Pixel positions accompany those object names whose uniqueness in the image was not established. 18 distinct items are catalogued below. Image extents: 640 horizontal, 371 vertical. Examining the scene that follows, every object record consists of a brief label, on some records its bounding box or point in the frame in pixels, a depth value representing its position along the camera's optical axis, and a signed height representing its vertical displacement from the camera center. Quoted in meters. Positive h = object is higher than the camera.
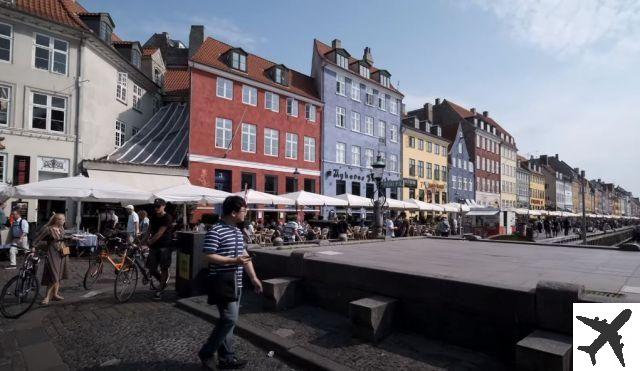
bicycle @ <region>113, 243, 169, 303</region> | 7.55 -1.42
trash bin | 7.83 -1.27
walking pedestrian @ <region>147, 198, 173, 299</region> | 7.97 -0.80
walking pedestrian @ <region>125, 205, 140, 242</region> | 12.95 -0.67
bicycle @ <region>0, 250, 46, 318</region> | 6.60 -1.48
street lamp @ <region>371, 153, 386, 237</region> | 15.84 -0.18
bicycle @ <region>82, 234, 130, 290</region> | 8.70 -1.34
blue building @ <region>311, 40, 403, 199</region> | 33.97 +7.88
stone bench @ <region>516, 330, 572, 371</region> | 3.65 -1.33
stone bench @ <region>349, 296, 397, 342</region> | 5.04 -1.42
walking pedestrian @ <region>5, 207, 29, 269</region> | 11.63 -0.93
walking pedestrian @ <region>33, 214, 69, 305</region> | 7.39 -0.98
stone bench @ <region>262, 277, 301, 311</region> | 6.60 -1.47
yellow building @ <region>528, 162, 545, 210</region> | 77.25 +3.81
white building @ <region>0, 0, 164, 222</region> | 18.77 +5.51
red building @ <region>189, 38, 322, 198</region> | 25.14 +5.54
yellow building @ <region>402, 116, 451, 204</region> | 42.64 +5.22
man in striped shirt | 4.29 -0.63
